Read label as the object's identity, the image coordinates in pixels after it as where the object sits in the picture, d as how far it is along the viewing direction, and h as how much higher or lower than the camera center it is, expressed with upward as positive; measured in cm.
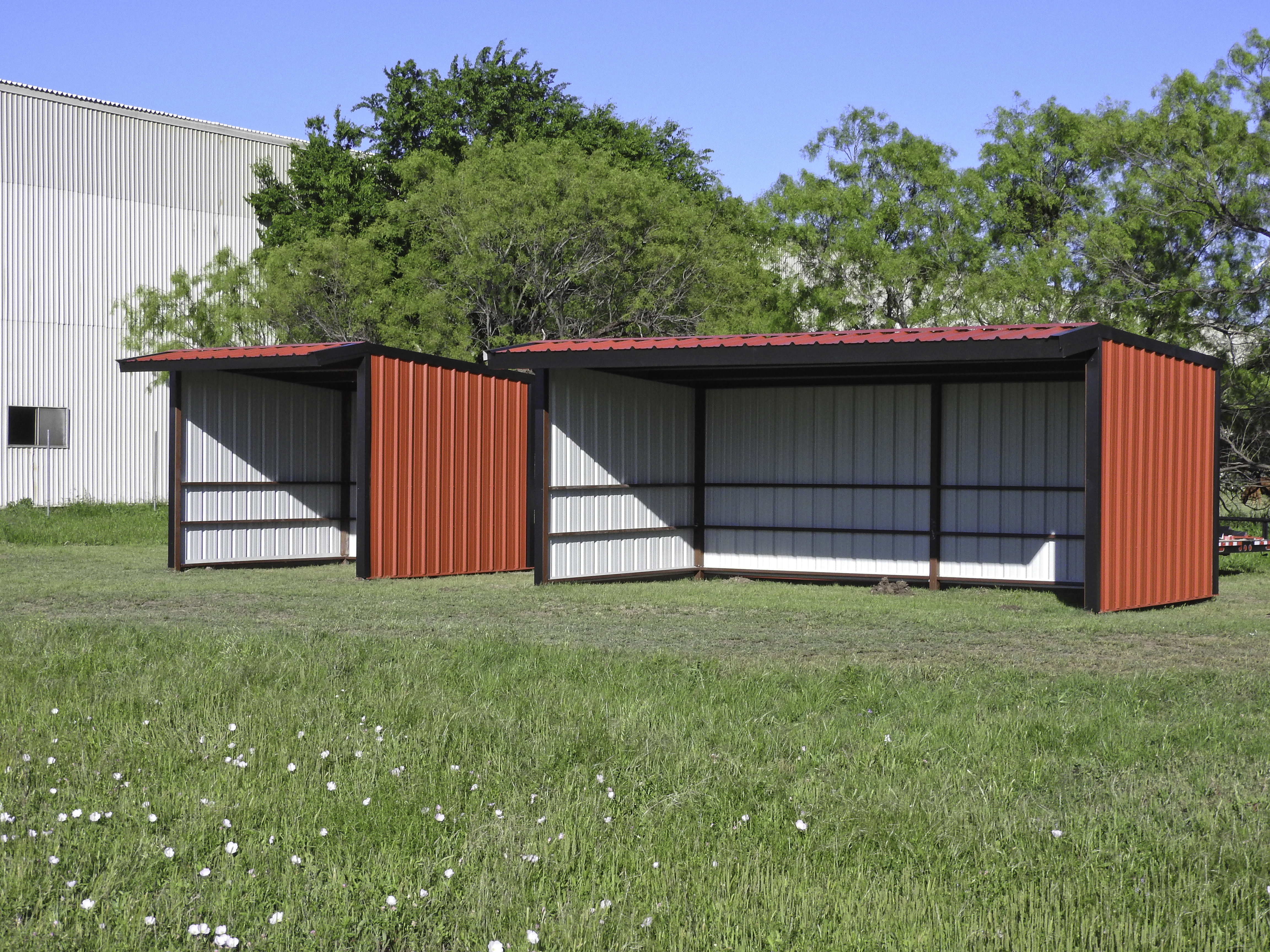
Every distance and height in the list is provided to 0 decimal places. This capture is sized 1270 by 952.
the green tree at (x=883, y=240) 3491 +581
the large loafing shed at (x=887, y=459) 1341 +9
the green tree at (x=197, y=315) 3070 +327
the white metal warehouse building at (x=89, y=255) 3184 +490
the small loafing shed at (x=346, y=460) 1639 +4
